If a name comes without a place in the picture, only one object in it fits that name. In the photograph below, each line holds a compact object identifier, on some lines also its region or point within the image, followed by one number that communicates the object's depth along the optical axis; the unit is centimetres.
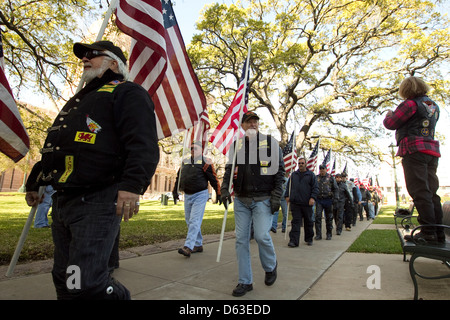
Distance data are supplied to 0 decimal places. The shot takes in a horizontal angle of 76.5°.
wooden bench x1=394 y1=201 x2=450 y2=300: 270
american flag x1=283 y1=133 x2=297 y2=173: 1156
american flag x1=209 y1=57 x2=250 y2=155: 587
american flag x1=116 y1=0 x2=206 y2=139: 364
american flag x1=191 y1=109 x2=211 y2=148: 647
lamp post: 2473
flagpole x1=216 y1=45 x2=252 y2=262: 502
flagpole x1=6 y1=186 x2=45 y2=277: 256
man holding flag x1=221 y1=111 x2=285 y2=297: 348
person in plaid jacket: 317
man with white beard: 169
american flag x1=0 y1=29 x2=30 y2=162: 296
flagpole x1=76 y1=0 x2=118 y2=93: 281
